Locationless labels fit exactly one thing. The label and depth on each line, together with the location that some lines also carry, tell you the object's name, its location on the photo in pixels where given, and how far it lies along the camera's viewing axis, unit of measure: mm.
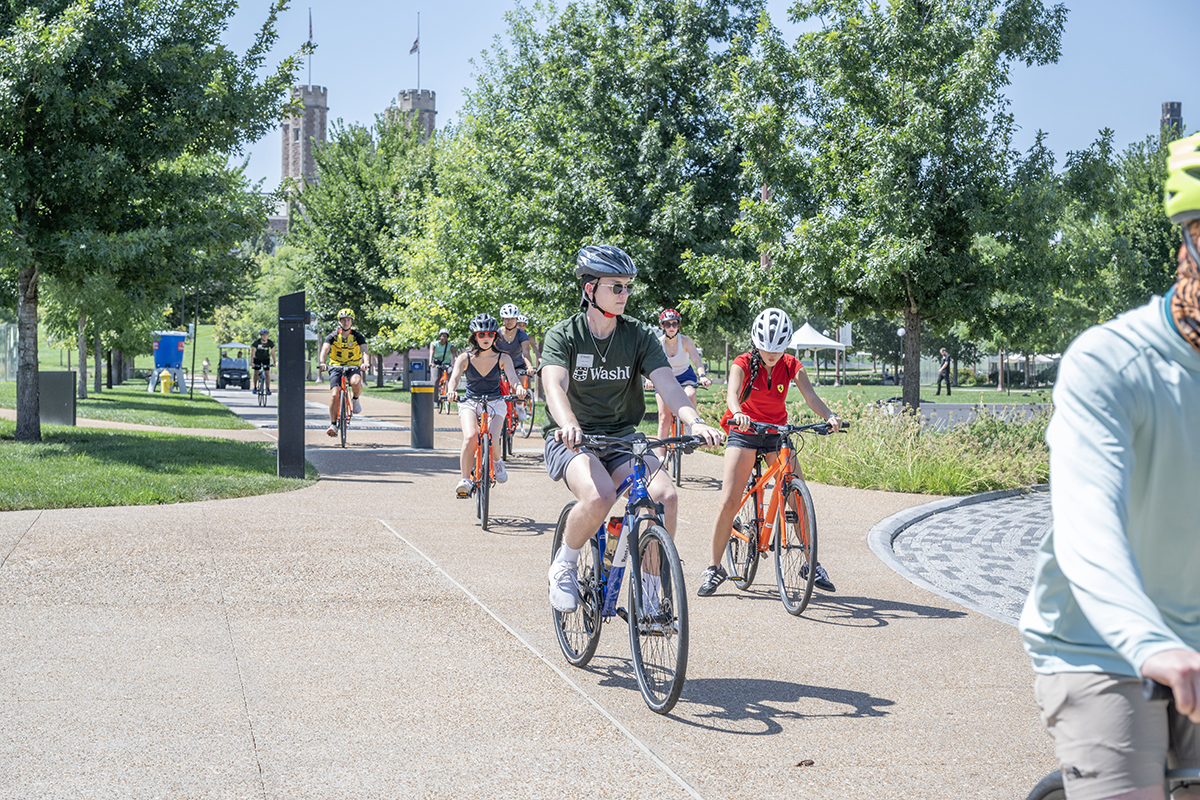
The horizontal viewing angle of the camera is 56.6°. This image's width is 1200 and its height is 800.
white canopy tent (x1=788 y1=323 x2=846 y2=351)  49309
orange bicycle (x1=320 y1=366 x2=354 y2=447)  16281
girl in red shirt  6805
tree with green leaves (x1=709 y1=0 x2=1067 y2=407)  16500
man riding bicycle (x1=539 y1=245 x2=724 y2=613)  4914
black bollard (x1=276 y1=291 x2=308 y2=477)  12398
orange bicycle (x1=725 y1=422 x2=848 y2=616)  6555
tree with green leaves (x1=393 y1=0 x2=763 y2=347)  25281
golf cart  50156
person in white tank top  11555
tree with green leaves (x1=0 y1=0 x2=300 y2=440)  13461
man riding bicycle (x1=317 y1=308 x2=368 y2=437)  16188
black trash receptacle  16422
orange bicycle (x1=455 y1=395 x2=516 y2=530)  9492
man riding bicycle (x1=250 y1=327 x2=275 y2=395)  31203
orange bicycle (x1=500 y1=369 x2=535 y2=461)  13966
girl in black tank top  9820
